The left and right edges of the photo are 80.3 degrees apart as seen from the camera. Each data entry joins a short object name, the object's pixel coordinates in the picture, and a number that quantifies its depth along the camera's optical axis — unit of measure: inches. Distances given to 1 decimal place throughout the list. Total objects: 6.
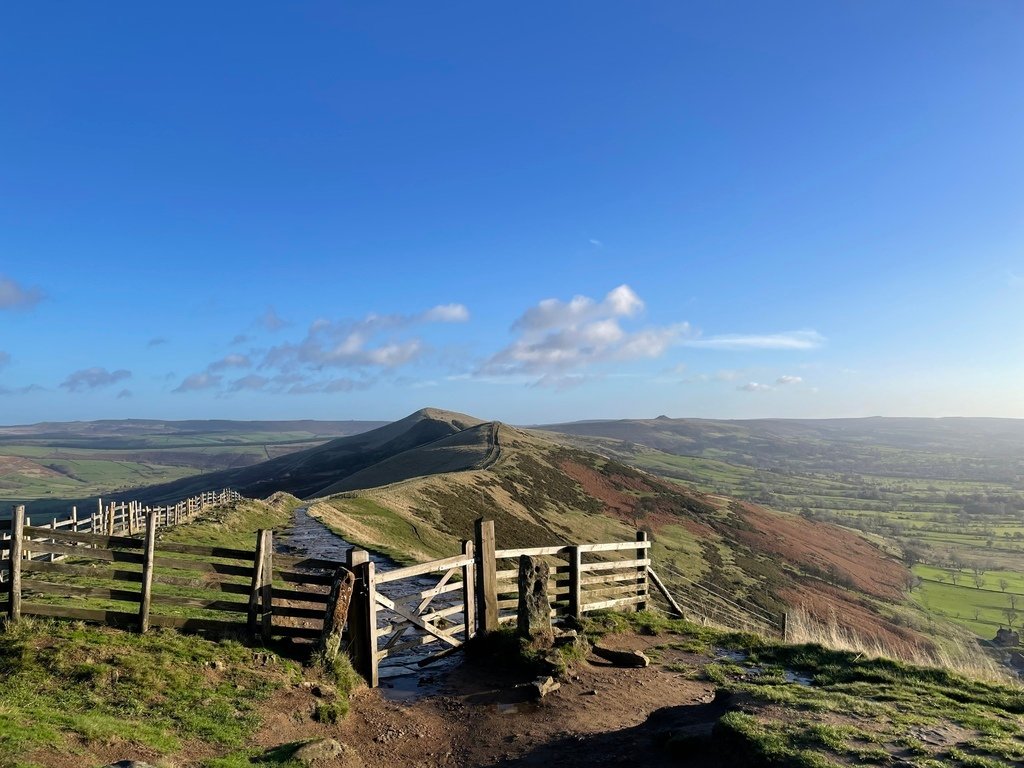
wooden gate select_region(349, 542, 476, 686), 442.9
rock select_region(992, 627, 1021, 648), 2674.7
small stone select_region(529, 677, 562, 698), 426.0
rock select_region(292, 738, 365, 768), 313.3
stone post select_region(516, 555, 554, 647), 493.7
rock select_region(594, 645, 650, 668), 497.4
